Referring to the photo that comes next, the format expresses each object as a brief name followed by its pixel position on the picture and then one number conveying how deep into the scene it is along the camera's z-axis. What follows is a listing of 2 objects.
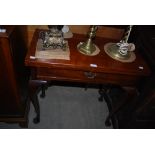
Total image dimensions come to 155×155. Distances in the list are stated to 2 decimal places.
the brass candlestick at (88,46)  1.24
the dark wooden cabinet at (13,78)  1.04
